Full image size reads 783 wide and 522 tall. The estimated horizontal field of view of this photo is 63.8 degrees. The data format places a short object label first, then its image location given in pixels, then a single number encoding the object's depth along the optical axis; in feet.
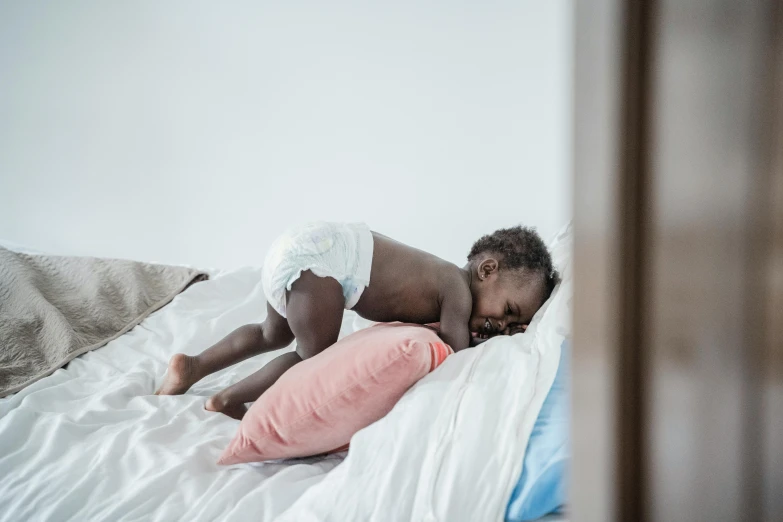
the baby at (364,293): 3.92
